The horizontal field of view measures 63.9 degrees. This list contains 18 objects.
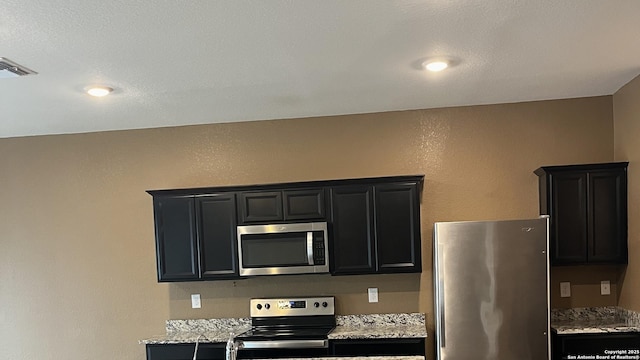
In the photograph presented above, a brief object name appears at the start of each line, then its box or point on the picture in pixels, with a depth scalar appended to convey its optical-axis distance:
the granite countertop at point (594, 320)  3.73
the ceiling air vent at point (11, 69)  2.76
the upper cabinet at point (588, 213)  3.93
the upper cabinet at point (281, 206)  4.18
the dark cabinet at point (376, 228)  4.11
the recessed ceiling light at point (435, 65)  3.06
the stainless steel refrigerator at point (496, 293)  3.74
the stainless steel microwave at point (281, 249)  4.14
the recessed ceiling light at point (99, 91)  3.36
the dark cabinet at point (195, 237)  4.25
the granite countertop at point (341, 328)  4.02
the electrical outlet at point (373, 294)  4.42
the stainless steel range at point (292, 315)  4.35
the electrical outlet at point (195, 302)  4.61
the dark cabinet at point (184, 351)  4.07
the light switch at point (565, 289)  4.20
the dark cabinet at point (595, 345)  3.64
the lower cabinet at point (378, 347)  3.95
